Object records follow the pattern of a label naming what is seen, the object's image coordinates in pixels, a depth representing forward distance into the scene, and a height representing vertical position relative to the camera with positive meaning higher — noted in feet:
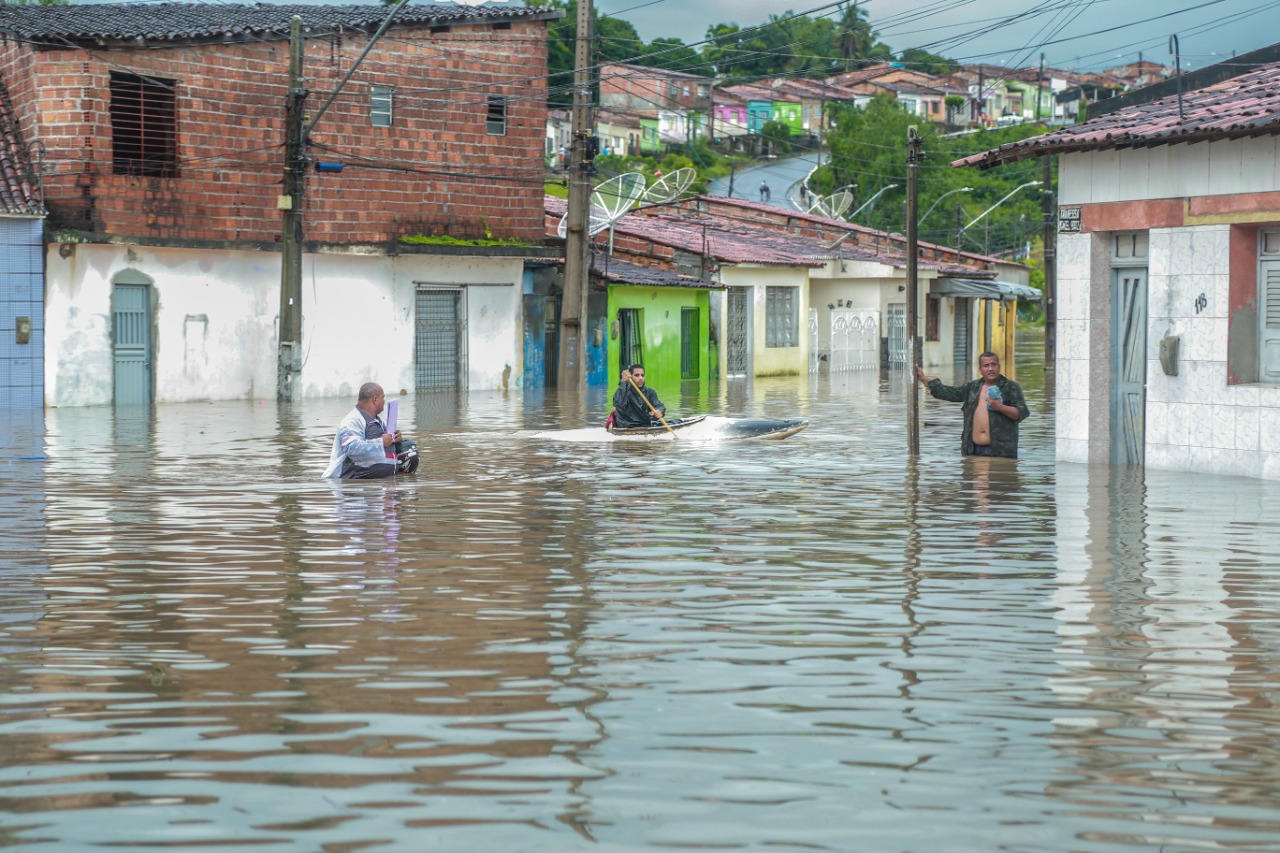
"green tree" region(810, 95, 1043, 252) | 295.48 +33.94
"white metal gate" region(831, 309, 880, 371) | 179.52 +3.56
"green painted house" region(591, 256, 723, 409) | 142.20 +4.24
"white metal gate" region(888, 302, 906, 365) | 187.42 +4.21
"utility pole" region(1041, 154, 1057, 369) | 168.35 +10.57
